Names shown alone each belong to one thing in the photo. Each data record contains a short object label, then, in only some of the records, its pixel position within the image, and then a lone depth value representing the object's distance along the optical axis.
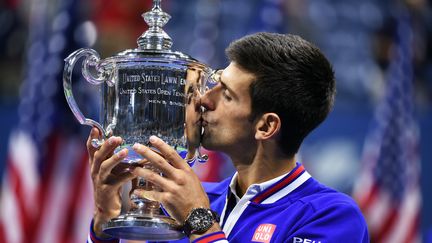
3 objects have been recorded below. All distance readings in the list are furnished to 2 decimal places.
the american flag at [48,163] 10.39
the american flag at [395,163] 11.94
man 4.94
